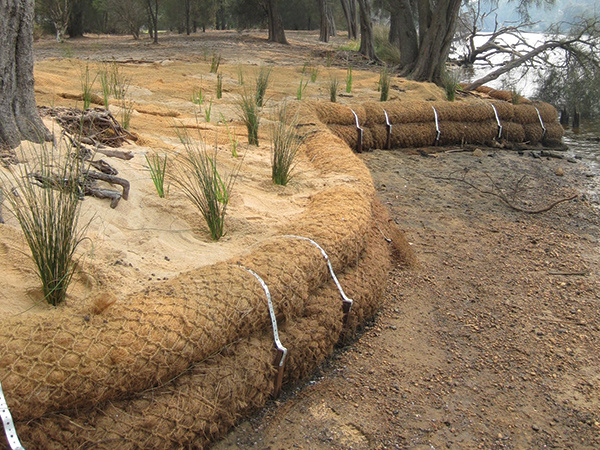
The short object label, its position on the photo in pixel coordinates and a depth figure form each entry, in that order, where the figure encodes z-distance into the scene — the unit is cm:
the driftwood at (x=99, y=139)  319
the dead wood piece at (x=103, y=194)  316
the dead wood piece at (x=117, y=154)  367
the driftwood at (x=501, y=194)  529
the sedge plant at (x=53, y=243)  228
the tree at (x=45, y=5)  1395
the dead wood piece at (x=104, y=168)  336
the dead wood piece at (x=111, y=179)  326
